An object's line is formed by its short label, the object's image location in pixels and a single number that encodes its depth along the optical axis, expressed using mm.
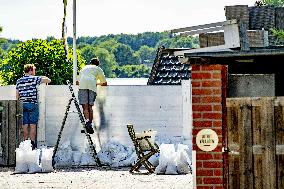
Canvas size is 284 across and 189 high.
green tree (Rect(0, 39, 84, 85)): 37438
